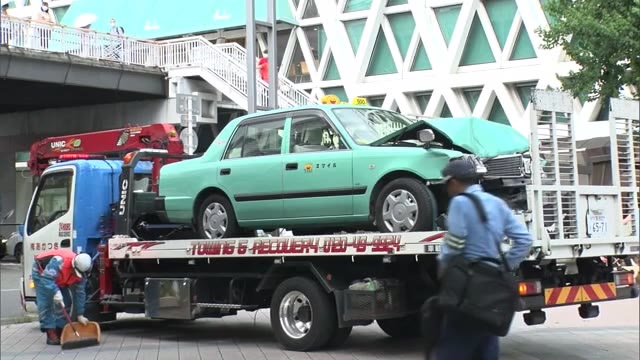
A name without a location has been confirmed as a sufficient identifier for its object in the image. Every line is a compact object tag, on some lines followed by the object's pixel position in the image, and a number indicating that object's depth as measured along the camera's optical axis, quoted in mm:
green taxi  8102
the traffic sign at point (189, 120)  16933
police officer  4621
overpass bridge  24078
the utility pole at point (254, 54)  16203
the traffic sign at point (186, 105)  16859
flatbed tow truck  7914
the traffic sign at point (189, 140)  16552
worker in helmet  10305
